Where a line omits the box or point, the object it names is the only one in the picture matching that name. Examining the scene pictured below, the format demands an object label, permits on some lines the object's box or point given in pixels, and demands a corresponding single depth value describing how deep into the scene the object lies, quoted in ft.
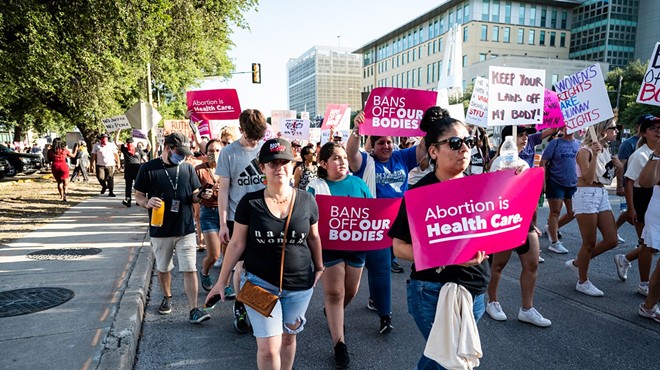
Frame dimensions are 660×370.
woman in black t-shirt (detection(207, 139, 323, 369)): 8.73
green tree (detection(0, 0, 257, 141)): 37.81
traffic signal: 76.28
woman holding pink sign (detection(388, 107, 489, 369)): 7.47
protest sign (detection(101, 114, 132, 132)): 50.42
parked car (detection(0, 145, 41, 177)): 70.03
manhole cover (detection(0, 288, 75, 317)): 14.15
